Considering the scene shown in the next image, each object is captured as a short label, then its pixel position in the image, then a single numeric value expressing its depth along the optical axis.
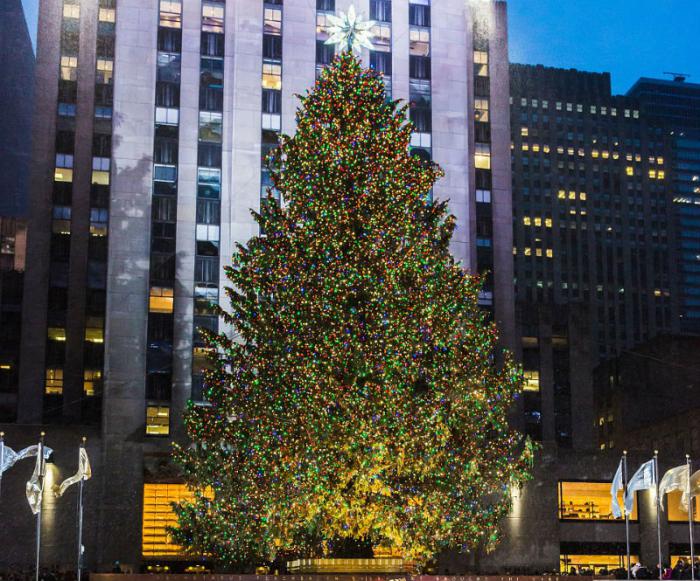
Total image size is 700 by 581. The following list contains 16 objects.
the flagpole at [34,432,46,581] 37.03
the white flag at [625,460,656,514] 39.91
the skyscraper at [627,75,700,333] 194.04
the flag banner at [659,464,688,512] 37.59
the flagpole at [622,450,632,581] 44.50
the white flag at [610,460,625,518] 42.16
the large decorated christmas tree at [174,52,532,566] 37.94
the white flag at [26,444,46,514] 37.03
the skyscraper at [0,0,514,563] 66.06
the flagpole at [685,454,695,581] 36.15
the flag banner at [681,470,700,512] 37.28
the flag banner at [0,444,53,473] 37.44
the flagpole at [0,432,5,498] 36.38
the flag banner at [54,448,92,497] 38.59
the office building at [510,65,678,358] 182.75
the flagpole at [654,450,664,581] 39.72
